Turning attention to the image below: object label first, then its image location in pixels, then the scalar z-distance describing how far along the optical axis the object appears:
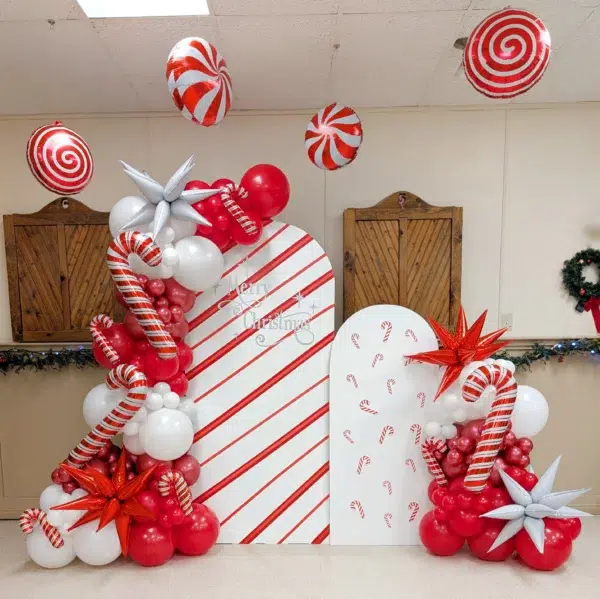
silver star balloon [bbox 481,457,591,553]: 2.34
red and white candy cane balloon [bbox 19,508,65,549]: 2.38
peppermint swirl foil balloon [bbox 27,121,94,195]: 2.43
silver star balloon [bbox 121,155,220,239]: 2.35
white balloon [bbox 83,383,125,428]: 2.50
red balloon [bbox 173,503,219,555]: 2.50
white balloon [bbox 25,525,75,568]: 2.42
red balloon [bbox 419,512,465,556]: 2.47
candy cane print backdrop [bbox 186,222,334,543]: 2.69
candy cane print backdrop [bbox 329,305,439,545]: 2.65
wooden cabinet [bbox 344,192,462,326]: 3.02
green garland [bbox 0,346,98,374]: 3.08
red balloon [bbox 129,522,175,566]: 2.40
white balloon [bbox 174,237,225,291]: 2.38
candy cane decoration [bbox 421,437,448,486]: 2.52
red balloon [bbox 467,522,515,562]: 2.43
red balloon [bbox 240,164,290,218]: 2.46
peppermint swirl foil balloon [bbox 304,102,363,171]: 2.43
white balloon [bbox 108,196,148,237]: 2.42
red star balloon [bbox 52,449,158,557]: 2.36
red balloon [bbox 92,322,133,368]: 2.45
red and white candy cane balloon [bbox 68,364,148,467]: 2.31
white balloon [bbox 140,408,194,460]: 2.37
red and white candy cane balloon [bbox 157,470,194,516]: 2.39
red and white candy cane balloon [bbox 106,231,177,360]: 2.26
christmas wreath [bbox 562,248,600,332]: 3.14
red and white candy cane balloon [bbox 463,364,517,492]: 2.36
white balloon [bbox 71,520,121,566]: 2.38
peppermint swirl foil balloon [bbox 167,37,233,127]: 2.00
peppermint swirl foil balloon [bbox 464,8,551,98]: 1.84
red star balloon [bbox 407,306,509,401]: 2.49
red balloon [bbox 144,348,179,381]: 2.41
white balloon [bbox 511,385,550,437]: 2.48
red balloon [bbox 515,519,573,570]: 2.35
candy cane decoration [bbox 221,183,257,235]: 2.45
